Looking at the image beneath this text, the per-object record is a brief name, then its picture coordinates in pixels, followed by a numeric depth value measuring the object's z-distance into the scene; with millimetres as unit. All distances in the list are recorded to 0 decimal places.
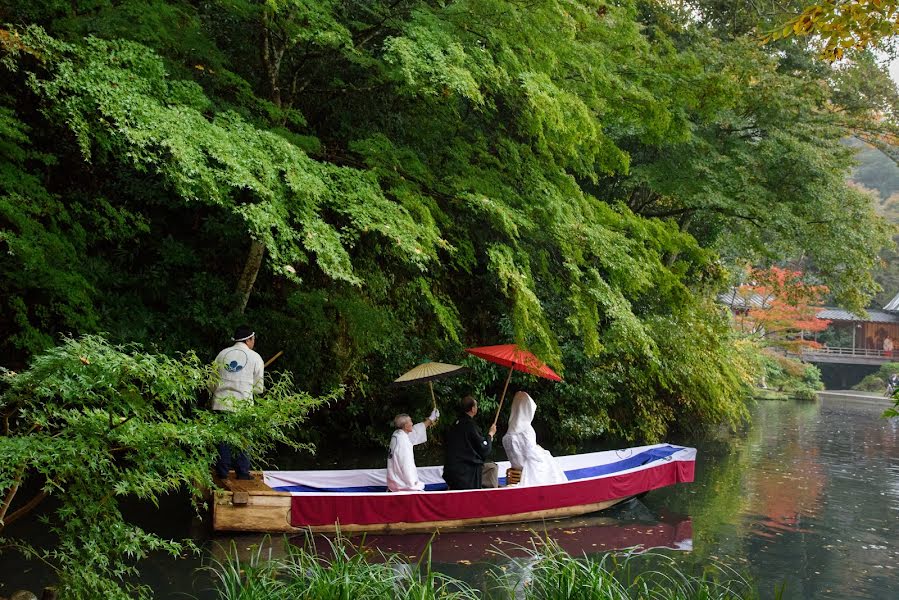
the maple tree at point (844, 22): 5230
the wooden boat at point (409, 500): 7609
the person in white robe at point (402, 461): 8648
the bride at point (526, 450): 10008
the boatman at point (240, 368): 7883
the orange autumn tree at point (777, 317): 32781
